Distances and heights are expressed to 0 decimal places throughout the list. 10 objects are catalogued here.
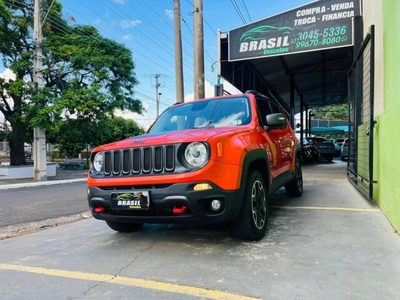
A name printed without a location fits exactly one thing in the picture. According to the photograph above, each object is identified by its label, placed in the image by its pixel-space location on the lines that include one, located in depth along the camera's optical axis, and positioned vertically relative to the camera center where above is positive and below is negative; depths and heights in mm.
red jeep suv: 3430 -306
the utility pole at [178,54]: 11727 +3345
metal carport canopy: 10758 +3885
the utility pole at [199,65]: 10977 +2709
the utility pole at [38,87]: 15289 +2846
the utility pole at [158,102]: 46744 +6492
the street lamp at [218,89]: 11439 +1995
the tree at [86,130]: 17406 +1013
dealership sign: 10500 +3815
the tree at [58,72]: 15734 +4034
